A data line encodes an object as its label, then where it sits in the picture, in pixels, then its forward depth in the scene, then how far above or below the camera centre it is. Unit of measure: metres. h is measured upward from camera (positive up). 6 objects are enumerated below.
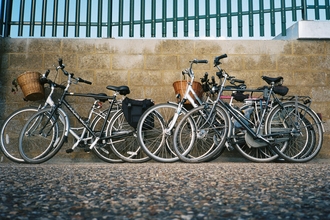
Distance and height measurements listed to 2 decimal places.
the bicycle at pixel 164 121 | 3.65 +0.21
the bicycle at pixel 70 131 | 3.68 +0.08
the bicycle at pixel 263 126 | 3.54 +0.14
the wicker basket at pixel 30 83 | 3.95 +0.71
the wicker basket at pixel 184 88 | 3.85 +0.65
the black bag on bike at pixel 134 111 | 3.78 +0.34
